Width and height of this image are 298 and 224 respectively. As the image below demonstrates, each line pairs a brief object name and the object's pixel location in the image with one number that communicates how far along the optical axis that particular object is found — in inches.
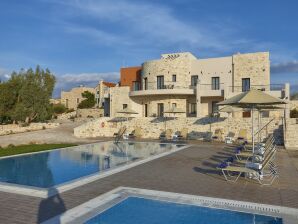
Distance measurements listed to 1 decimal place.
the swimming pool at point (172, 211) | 223.3
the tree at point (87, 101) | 2505.9
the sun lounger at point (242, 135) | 783.1
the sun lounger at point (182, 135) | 875.4
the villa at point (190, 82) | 1082.1
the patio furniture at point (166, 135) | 911.0
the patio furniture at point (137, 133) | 948.6
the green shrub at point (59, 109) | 2299.8
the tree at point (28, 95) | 1101.7
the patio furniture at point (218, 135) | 835.3
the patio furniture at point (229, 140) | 764.0
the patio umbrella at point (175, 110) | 920.3
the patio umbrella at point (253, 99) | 356.9
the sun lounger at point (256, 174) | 329.5
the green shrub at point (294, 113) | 1058.4
